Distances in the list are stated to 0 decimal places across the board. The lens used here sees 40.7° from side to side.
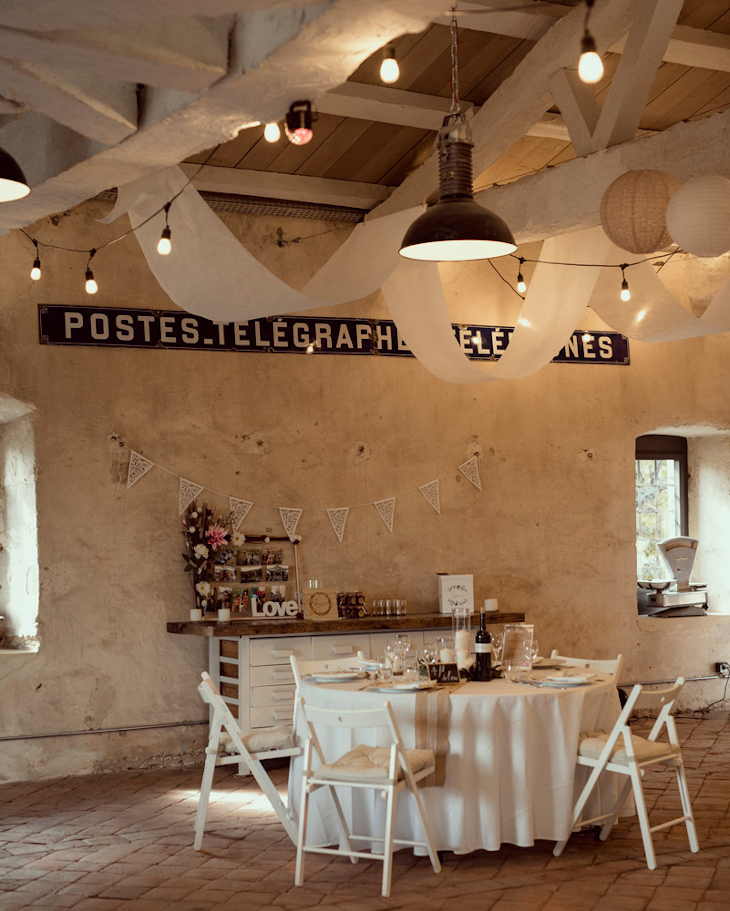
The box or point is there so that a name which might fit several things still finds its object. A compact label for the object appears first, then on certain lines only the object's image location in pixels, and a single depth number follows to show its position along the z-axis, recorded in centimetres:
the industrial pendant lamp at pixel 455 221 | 343
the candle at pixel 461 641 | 500
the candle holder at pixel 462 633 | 493
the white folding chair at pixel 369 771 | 401
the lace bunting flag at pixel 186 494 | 665
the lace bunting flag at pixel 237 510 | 677
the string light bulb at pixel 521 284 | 644
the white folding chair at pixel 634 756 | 425
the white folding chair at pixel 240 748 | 457
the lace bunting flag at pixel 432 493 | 731
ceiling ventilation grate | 685
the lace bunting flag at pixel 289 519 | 691
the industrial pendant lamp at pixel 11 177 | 326
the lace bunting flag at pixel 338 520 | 704
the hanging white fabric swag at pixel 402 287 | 474
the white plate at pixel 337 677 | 483
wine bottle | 475
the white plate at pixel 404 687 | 445
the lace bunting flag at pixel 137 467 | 654
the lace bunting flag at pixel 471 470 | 744
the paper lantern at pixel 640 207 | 430
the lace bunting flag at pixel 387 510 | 718
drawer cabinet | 621
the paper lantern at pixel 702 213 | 396
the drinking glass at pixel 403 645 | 502
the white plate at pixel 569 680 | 455
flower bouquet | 654
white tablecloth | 430
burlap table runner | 432
